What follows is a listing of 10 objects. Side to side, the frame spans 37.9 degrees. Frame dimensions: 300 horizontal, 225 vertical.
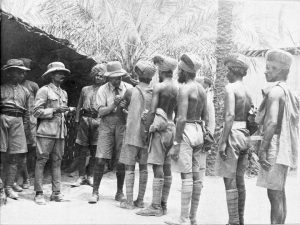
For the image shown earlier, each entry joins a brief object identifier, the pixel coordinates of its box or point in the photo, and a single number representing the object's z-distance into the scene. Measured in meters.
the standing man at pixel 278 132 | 4.91
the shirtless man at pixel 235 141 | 4.94
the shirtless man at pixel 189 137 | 4.98
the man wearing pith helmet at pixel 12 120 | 5.30
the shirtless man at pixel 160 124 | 5.30
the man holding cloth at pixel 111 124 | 5.87
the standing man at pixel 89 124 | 6.80
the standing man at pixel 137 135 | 5.59
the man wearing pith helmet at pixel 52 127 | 5.58
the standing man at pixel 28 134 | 6.08
